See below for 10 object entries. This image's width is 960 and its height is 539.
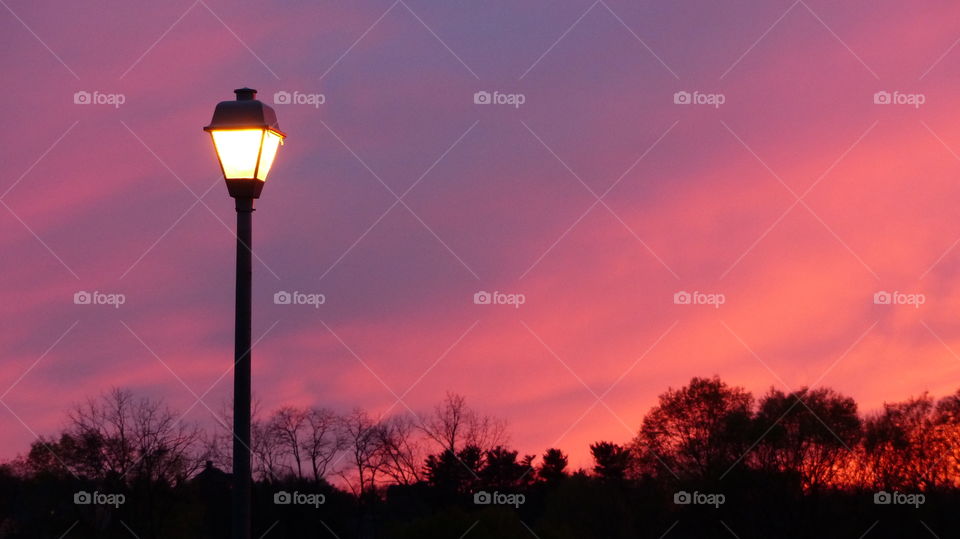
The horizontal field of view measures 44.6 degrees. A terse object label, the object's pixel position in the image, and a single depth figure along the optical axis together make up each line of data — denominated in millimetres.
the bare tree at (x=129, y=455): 67500
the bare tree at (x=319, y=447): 71538
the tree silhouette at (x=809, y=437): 79875
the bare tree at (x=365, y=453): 74125
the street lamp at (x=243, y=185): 10148
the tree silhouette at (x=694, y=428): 84500
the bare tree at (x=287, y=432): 71562
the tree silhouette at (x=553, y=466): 102750
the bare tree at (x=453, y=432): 76688
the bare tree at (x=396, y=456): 76250
